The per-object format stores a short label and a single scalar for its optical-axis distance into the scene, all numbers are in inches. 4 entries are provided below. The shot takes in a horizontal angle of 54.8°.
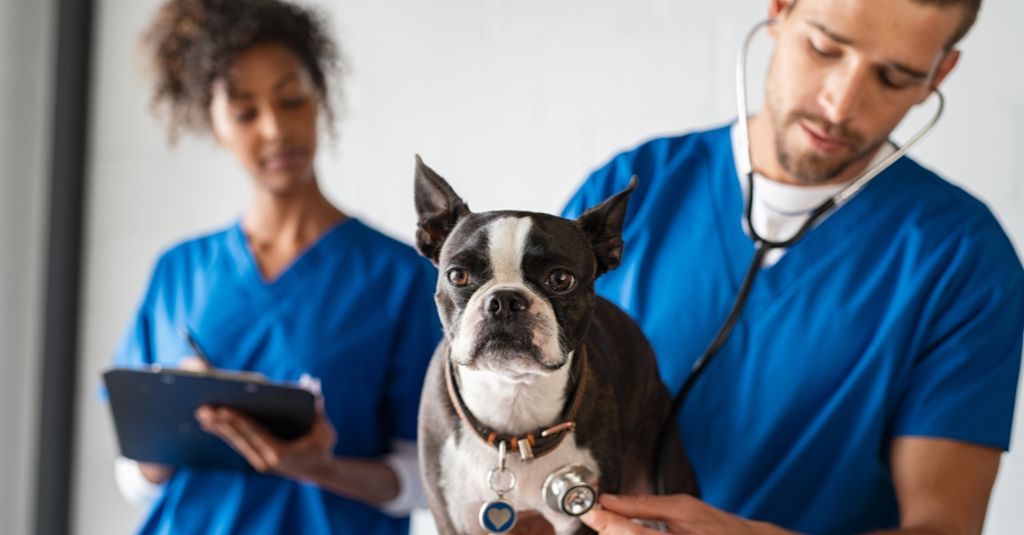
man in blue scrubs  43.0
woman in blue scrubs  59.3
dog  27.5
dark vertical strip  99.9
